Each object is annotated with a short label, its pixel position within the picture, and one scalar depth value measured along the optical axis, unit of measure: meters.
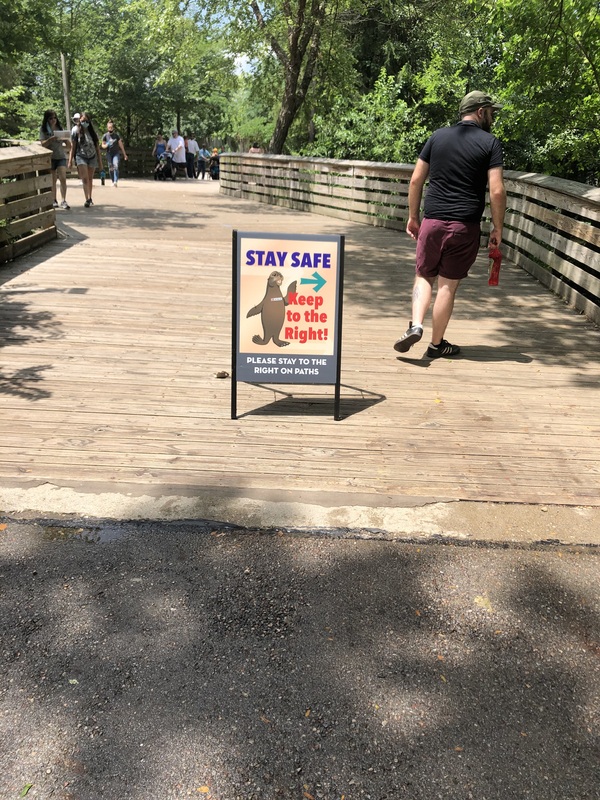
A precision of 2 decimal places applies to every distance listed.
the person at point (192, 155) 33.41
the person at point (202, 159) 34.31
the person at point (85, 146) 14.33
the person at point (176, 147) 29.17
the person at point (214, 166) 35.62
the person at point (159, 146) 29.59
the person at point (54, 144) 13.41
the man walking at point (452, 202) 5.87
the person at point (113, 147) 23.11
